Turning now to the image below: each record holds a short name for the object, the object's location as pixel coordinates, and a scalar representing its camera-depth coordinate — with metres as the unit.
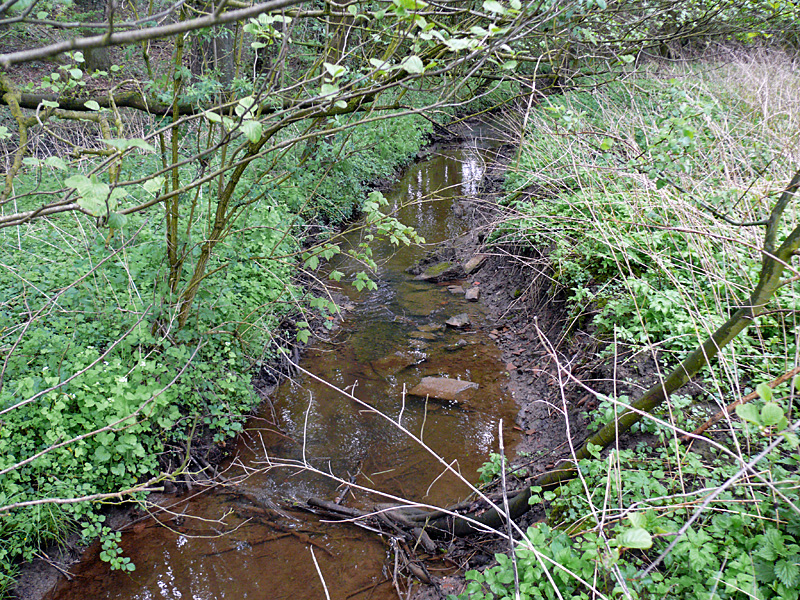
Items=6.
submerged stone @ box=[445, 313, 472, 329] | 5.39
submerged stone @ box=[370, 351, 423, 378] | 4.68
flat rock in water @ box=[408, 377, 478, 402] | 4.32
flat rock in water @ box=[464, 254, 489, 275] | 6.63
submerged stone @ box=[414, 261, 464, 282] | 6.49
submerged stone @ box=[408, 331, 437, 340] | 5.21
